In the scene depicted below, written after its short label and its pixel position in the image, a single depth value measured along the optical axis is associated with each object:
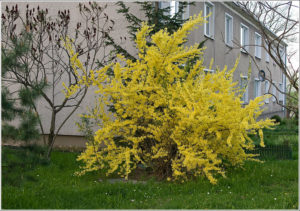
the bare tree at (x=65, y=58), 10.08
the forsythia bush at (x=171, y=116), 5.65
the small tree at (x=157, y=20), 8.00
